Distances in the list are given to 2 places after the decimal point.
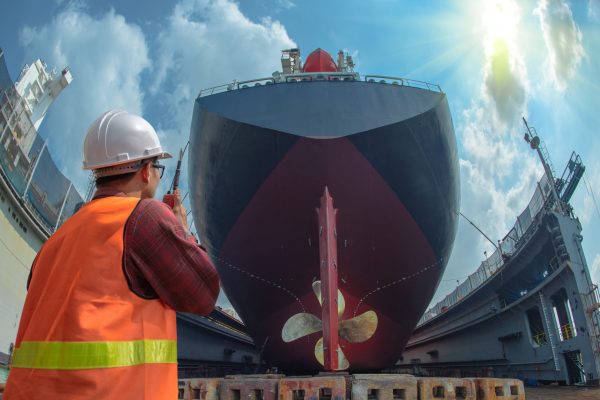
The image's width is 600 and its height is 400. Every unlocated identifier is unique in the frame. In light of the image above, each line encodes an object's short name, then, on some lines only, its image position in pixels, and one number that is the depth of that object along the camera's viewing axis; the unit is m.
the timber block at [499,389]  4.82
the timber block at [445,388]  4.55
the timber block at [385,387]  4.43
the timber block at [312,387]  4.48
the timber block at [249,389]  4.66
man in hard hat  1.04
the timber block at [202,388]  5.09
